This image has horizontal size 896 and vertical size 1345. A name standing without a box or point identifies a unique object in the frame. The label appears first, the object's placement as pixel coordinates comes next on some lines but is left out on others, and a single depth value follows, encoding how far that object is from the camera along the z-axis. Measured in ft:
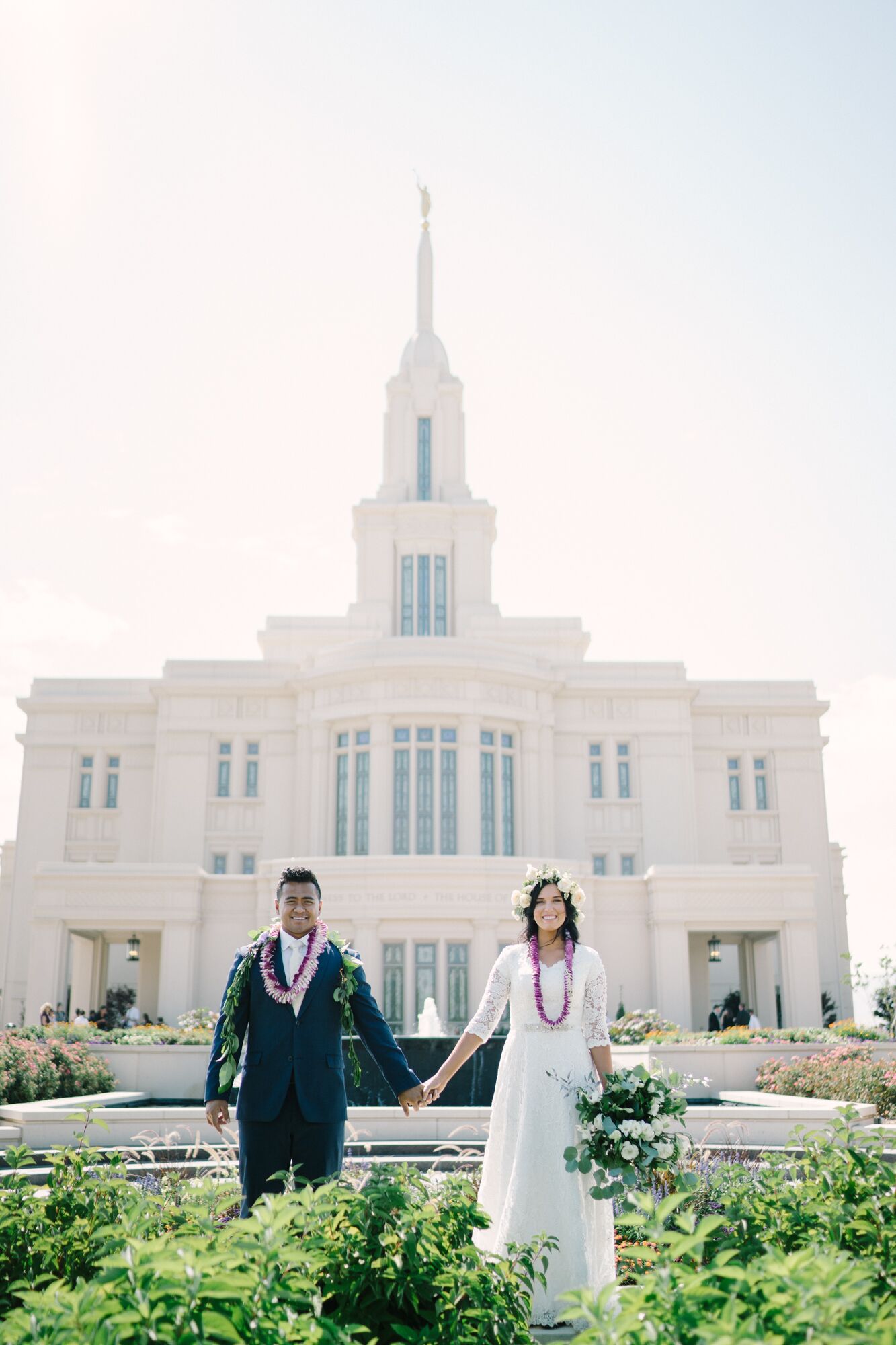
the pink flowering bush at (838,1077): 45.29
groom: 17.21
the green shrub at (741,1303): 8.98
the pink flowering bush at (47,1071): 45.06
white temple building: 93.81
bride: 18.74
